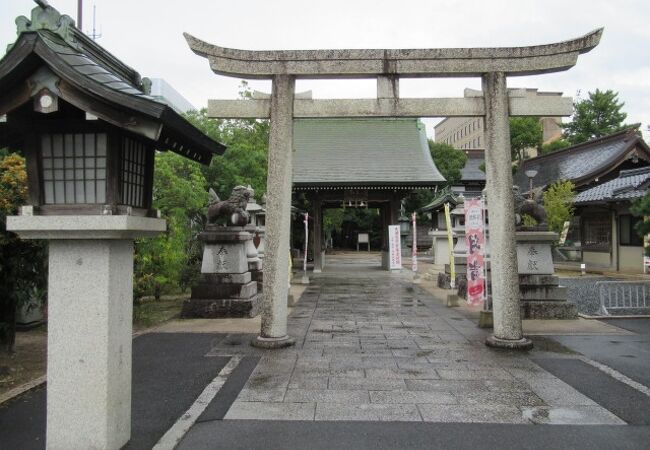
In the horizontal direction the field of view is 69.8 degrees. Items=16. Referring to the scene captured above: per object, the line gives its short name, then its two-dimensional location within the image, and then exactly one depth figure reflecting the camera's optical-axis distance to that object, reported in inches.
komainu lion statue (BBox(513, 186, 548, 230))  427.5
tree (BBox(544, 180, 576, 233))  884.6
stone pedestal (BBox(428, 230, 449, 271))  882.8
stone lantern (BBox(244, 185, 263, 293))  475.8
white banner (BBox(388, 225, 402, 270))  738.8
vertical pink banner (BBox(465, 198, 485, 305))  372.2
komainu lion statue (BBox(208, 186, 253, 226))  422.0
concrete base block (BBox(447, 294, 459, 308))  474.3
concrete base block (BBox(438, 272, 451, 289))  631.2
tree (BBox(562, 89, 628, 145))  1469.0
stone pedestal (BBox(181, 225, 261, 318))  401.1
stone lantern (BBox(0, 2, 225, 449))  135.2
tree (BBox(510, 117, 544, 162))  1489.9
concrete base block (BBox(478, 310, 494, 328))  360.3
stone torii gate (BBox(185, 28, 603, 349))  284.2
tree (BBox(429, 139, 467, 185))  1530.3
